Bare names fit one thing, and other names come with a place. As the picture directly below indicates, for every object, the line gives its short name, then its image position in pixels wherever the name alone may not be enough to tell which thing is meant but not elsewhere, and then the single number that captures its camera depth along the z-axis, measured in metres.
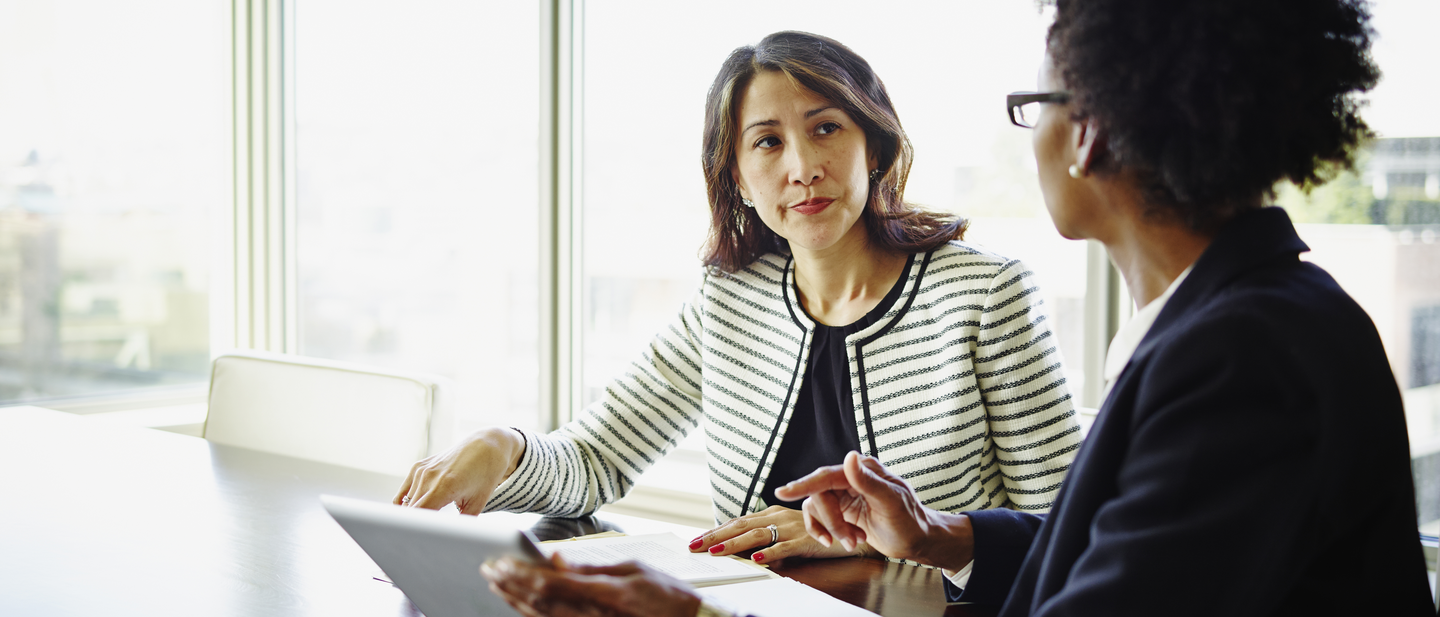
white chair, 1.71
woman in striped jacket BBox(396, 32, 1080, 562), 1.47
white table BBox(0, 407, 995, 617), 1.05
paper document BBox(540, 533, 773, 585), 1.10
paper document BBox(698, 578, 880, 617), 0.98
